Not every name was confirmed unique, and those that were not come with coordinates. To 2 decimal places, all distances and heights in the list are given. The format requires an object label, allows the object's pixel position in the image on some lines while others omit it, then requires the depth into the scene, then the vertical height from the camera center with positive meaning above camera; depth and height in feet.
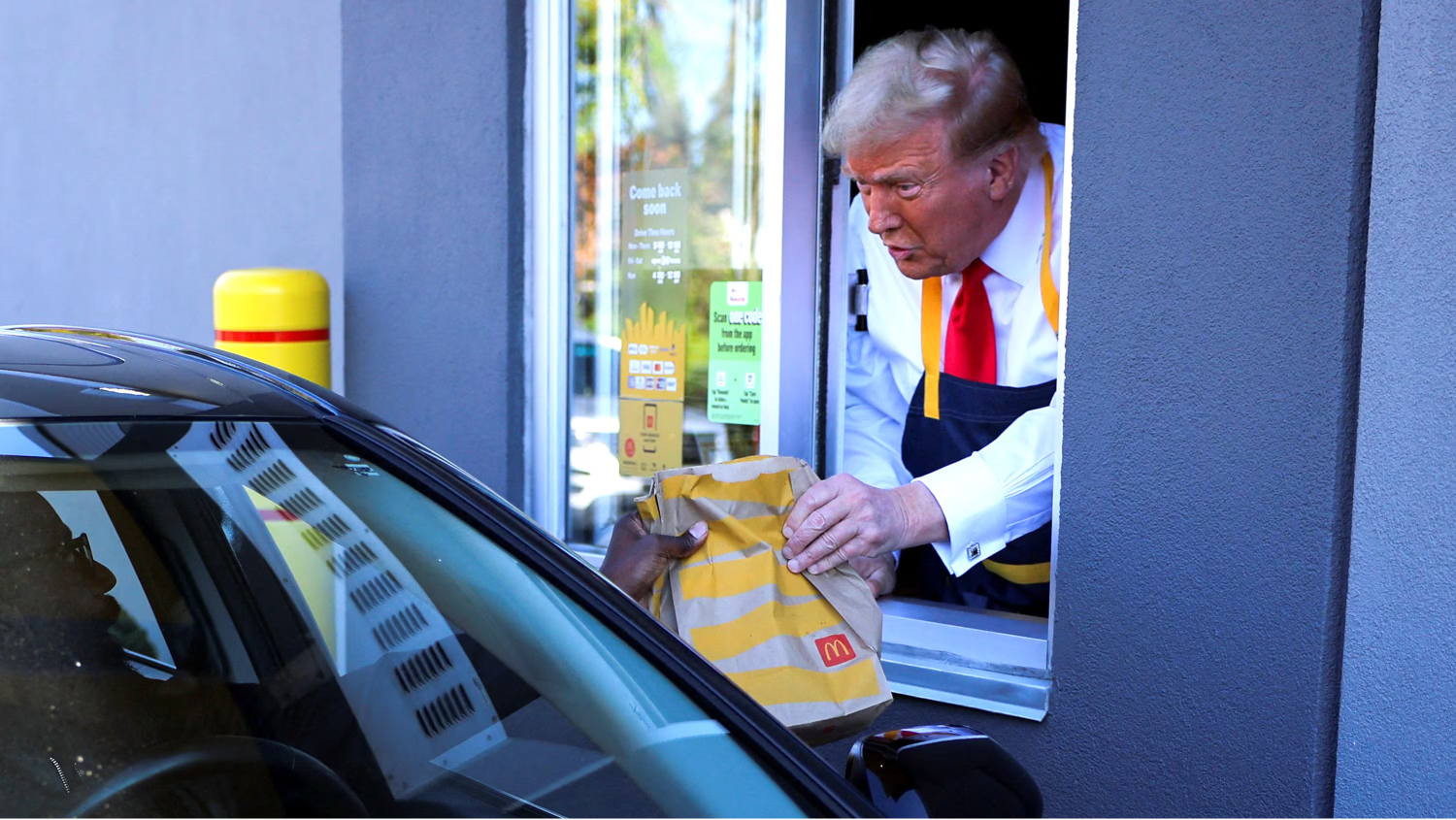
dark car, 4.66 -1.57
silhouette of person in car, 5.18 -1.79
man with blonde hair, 9.95 -0.09
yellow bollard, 12.74 -0.42
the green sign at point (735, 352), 11.75 -0.66
